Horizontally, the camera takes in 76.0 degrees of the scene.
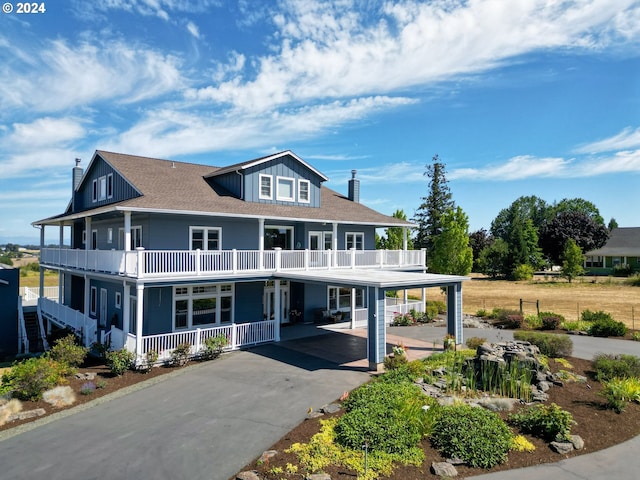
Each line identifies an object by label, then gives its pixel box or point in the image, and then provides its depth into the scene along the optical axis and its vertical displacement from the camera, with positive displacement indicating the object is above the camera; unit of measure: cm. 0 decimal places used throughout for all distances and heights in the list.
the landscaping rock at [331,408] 1036 -414
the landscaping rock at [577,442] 849 -411
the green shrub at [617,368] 1242 -378
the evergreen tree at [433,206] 5733 +562
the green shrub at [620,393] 1029 -386
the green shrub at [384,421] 834 -385
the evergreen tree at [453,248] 3130 -18
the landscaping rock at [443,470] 748 -413
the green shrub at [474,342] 1669 -397
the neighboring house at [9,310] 2403 -380
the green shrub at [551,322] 2129 -400
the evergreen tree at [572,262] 5069 -204
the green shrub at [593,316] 2148 -383
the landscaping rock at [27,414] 1053 -440
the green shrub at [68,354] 1411 -377
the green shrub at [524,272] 5575 -360
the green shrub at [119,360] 1371 -389
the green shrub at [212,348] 1566 -391
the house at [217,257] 1542 -48
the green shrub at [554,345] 1543 -378
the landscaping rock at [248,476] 732 -414
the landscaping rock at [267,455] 798 -416
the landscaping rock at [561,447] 831 -413
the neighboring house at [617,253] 6188 -120
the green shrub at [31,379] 1152 -384
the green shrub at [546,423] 873 -390
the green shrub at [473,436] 798 -393
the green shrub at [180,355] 1495 -401
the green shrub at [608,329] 1970 -403
